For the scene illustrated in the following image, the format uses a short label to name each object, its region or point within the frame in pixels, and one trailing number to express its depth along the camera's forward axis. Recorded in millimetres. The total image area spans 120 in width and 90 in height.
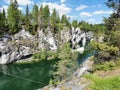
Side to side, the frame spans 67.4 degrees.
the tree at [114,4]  10067
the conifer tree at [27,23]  44975
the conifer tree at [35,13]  50093
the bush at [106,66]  7569
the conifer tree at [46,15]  52584
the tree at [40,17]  50468
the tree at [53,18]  52840
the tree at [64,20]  60449
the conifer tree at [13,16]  41572
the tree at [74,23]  68865
